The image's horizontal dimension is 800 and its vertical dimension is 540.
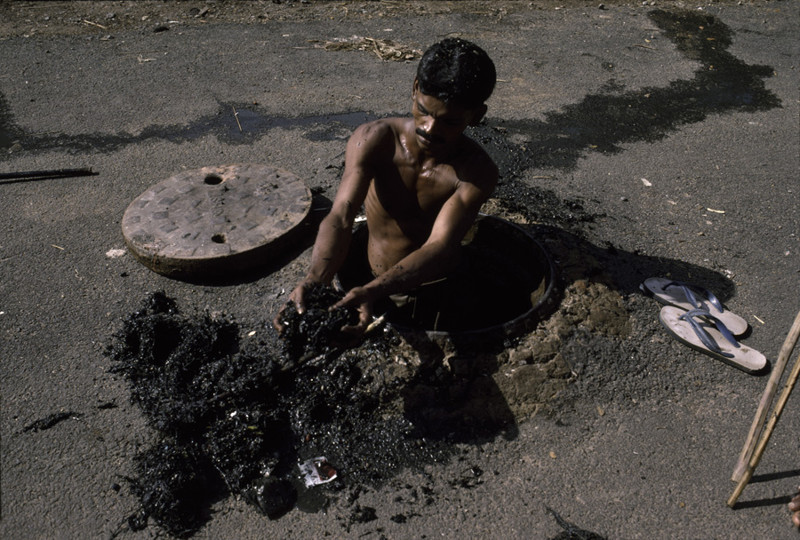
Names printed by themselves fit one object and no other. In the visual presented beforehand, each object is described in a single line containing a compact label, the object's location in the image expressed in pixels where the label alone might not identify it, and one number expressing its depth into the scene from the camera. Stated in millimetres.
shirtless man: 2846
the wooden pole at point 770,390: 2543
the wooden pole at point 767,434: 2549
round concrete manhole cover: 3930
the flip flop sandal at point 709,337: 3459
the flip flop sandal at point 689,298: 3725
